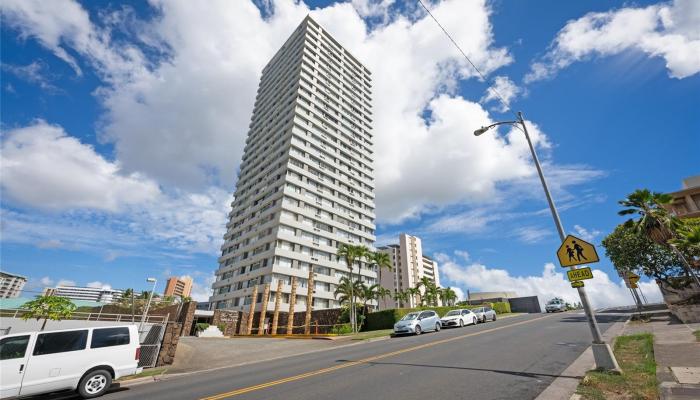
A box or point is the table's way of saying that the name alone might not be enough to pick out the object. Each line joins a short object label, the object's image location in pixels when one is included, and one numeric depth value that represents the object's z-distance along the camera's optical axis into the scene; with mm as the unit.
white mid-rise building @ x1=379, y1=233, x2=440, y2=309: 120125
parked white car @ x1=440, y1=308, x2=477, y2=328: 23797
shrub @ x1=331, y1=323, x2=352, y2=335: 30688
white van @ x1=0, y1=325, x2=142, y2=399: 8320
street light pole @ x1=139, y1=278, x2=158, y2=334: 23234
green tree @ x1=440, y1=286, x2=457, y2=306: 76812
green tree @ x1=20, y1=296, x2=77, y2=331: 19422
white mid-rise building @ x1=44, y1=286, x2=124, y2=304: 19969
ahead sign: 7583
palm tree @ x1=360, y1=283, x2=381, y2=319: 37556
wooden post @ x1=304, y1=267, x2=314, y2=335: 32281
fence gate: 14586
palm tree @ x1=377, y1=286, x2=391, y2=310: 42572
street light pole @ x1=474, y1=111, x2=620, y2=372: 6890
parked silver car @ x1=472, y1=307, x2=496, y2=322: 26681
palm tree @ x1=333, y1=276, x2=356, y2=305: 34612
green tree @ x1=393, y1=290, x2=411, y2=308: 69338
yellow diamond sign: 7544
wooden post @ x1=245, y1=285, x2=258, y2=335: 36344
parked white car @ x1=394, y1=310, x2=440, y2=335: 20239
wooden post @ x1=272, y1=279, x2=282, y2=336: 32925
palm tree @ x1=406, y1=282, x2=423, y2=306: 73681
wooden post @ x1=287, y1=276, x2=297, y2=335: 33281
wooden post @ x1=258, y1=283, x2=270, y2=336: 35975
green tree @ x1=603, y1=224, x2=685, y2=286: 36156
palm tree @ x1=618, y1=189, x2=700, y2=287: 24062
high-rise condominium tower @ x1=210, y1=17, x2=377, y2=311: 49594
